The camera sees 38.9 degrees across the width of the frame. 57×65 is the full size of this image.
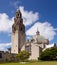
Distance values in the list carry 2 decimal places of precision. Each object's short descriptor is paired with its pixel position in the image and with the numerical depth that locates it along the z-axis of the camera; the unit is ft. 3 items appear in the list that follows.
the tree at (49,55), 99.64
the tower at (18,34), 129.82
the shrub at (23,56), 108.80
